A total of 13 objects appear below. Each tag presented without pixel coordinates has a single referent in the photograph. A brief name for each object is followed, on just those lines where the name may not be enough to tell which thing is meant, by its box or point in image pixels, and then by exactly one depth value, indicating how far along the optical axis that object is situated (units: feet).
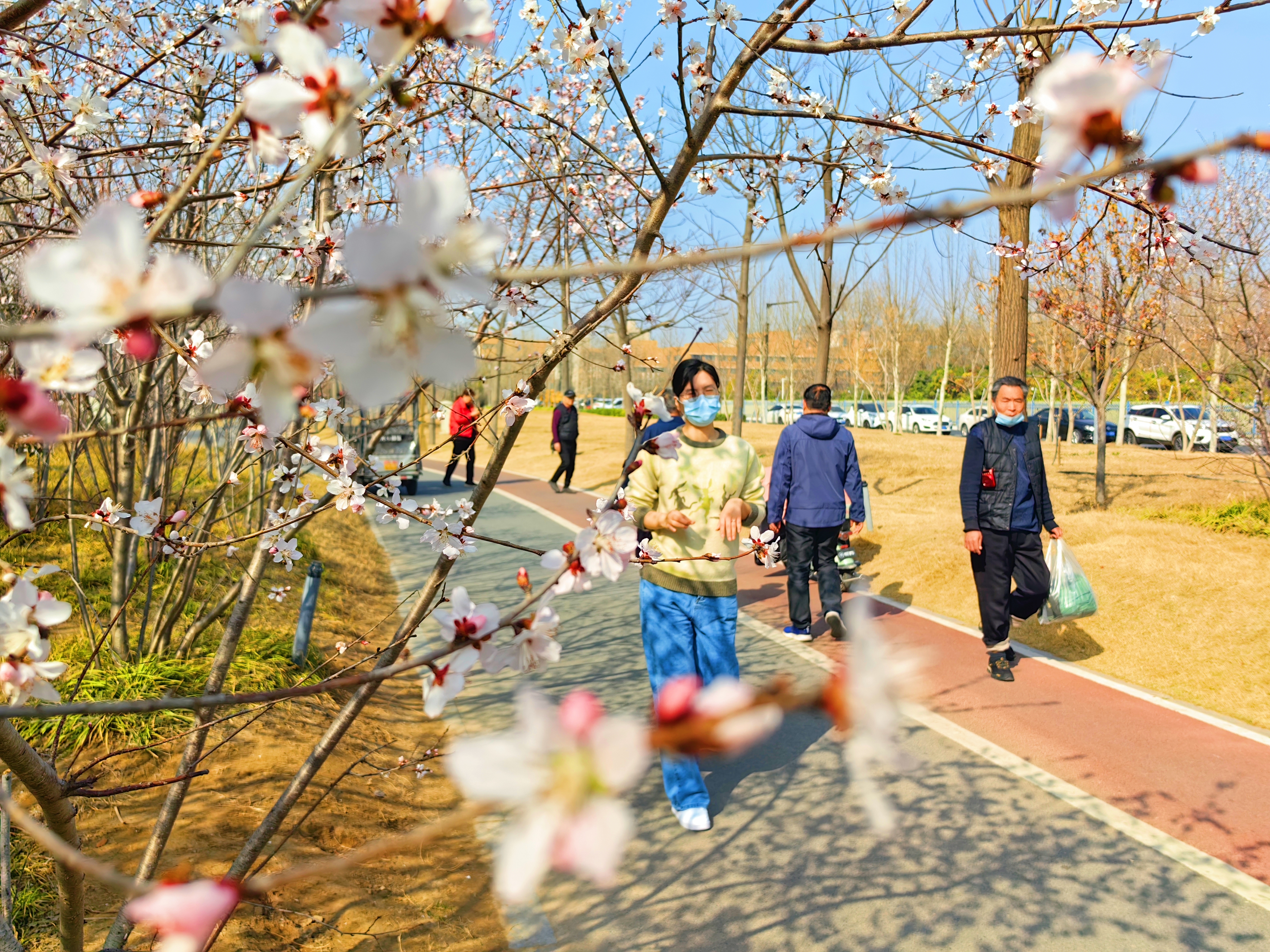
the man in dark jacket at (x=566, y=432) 47.98
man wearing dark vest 17.25
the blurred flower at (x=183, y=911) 1.90
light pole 115.96
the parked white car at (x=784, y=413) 128.67
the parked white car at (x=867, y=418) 136.15
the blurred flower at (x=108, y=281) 1.73
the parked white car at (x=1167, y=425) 75.77
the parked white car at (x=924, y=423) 118.21
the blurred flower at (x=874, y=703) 1.76
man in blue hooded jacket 20.22
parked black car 96.89
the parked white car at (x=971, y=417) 97.09
